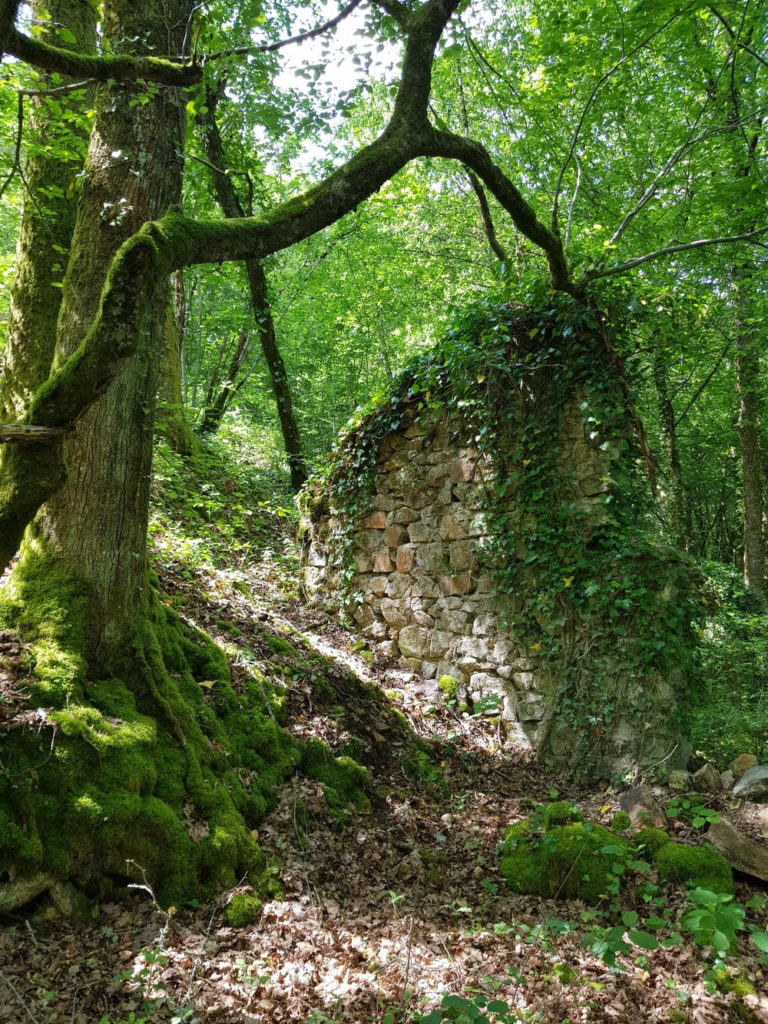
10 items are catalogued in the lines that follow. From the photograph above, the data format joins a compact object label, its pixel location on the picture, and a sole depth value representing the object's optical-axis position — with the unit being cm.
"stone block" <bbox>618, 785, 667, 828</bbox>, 366
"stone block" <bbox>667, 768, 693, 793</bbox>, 408
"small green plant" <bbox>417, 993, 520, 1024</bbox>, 175
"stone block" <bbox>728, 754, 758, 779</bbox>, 438
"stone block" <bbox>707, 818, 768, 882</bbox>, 317
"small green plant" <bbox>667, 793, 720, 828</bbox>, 330
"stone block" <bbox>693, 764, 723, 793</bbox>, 413
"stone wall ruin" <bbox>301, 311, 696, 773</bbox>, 459
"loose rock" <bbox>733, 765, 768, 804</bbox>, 395
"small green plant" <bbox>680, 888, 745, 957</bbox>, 165
